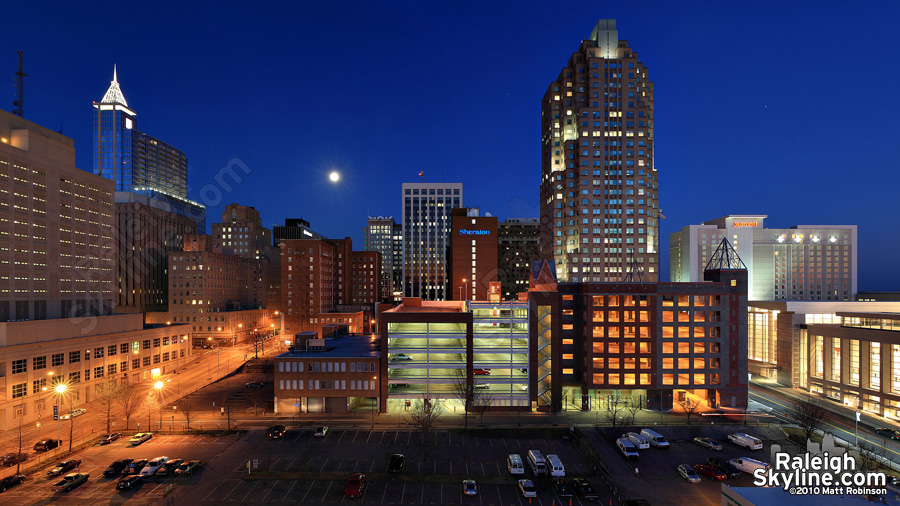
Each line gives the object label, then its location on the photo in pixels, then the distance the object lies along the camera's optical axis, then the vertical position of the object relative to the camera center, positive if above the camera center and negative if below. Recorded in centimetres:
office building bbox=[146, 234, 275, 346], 14338 -1540
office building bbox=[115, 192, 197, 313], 16325 +301
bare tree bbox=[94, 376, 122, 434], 6935 -2387
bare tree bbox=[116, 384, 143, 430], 6578 -2469
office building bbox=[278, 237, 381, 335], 14312 -1101
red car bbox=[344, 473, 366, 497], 4256 -2376
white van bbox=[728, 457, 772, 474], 4719 -2370
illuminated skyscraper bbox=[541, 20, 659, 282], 13312 +2512
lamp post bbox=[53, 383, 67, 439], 6813 -2178
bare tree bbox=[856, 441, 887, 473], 4376 -2362
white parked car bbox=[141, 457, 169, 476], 4649 -2382
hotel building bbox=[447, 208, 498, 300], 15712 +261
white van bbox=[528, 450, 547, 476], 4741 -2380
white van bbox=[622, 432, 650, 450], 5541 -2455
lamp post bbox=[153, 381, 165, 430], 7899 -2639
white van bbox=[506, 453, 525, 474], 4750 -2387
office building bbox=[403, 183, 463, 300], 19062 +866
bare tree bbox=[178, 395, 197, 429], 6762 -2566
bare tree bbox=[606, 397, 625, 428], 6339 -2532
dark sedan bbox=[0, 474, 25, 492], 4338 -2370
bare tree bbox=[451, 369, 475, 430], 6769 -2169
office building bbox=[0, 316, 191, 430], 6556 -1926
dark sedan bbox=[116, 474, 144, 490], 4365 -2382
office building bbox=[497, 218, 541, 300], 19550 -1233
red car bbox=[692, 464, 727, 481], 4659 -2438
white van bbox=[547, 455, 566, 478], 4694 -2391
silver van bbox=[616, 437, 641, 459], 5139 -2408
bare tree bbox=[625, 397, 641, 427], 6906 -2564
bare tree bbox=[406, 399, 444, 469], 5875 -2466
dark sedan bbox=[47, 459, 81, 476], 4706 -2416
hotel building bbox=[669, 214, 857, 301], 18425 -162
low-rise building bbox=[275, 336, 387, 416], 6975 -2082
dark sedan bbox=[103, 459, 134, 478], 4681 -2406
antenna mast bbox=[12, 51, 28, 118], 10631 +4479
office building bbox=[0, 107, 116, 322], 8081 +596
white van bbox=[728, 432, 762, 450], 5491 -2444
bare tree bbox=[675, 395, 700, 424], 6950 -2594
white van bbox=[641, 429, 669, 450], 5556 -2465
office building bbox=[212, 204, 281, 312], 18138 -1129
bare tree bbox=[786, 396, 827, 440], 5592 -2268
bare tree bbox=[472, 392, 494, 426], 6641 -2357
